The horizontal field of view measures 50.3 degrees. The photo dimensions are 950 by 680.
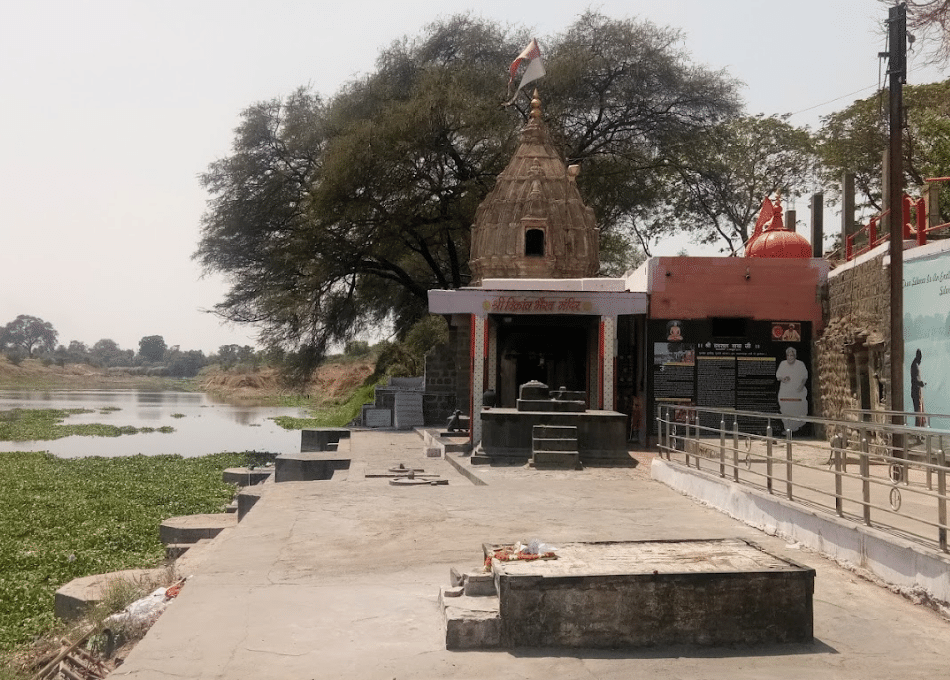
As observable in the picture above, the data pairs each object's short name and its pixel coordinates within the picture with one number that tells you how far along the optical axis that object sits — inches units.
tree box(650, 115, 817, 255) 1430.9
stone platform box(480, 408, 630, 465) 585.0
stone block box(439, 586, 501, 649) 217.6
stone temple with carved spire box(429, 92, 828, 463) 609.0
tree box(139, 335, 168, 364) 6432.1
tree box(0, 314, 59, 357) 5590.6
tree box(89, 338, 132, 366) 6356.8
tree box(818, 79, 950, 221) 1021.8
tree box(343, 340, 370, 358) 2877.5
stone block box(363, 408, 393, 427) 1034.7
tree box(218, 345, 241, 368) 5253.0
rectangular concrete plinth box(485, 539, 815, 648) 220.5
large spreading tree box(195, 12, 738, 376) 1160.2
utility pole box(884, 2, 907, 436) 465.1
